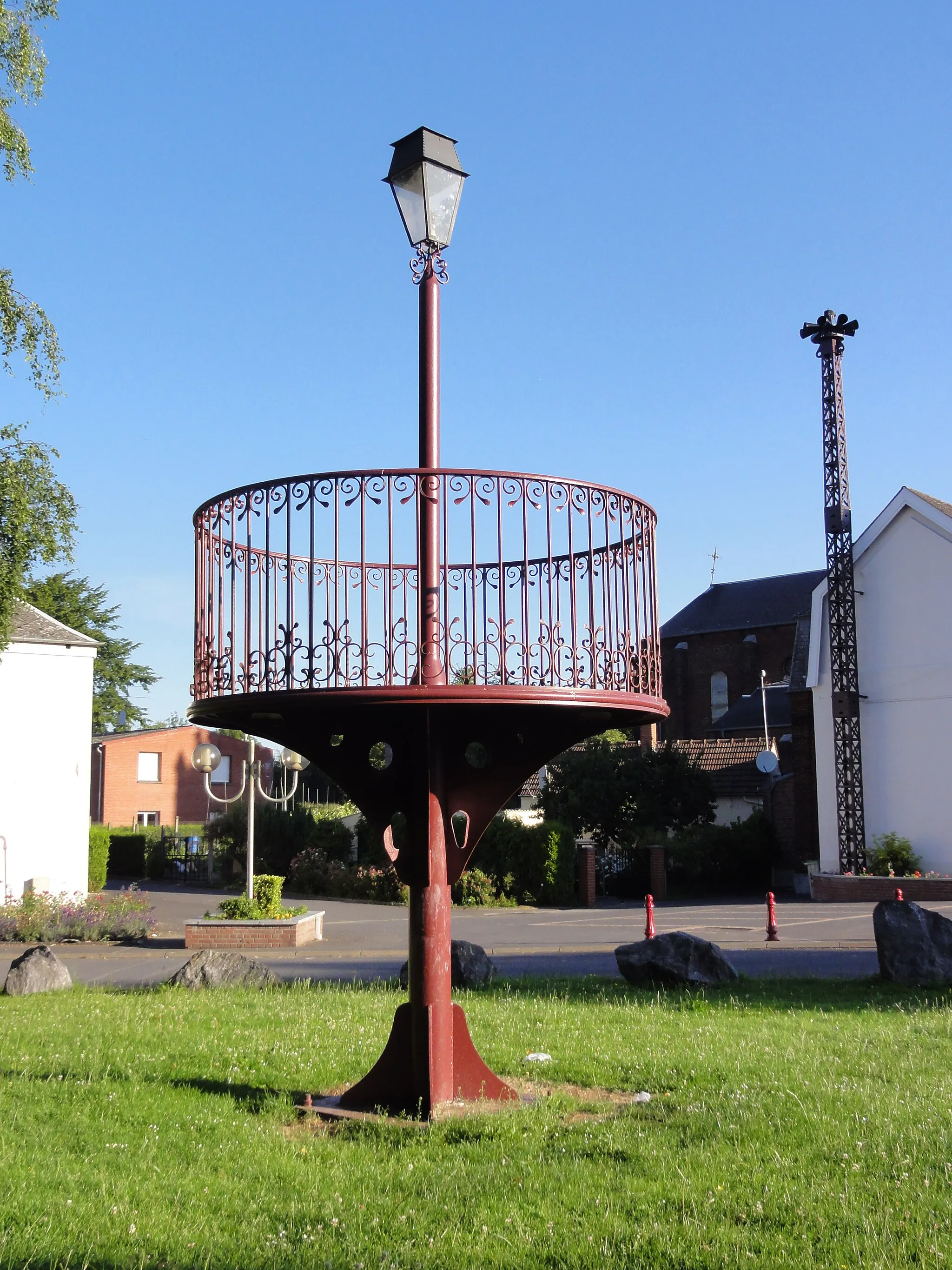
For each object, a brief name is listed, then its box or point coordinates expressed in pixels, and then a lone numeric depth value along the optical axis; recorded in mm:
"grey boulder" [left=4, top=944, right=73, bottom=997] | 12164
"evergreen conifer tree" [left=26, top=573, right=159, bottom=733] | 61312
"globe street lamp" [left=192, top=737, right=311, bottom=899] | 18672
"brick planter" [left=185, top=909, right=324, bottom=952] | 18047
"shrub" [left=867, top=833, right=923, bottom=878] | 27750
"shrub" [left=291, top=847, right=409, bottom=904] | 29234
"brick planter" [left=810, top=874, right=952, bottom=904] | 25875
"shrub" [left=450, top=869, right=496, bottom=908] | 28000
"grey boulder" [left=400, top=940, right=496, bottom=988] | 12000
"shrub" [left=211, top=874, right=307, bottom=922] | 18547
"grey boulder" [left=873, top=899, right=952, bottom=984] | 11570
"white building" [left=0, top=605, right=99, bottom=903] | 24828
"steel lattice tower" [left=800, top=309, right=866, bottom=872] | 28656
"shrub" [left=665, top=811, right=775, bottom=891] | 32312
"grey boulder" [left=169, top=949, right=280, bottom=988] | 12016
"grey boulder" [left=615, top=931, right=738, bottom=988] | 11398
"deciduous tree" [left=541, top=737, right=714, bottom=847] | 34500
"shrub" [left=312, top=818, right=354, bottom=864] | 33188
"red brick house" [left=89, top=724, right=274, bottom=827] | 56125
